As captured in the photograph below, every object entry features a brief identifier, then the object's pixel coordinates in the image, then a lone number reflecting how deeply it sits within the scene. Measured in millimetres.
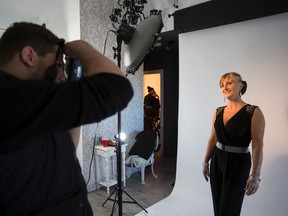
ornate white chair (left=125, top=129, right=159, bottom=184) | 3172
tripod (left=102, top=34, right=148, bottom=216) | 1550
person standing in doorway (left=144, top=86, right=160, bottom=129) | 5074
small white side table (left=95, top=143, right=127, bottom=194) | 2859
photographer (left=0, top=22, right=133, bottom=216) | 440
